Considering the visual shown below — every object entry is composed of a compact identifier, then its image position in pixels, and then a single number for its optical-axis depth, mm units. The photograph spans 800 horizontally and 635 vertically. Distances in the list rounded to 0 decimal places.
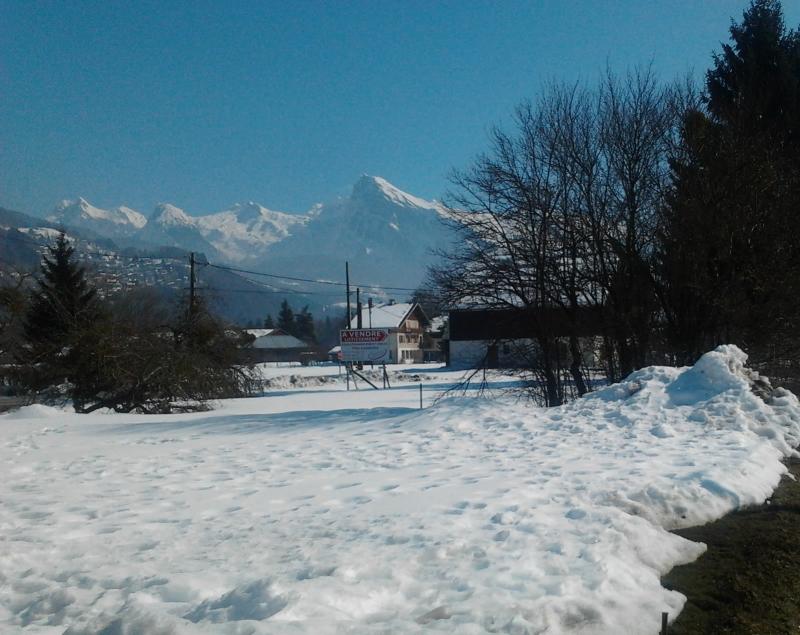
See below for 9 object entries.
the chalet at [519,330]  18297
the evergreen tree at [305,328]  134875
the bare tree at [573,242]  17578
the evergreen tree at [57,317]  24844
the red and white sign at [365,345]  35125
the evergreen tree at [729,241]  15234
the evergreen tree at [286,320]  133875
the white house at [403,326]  96000
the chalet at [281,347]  118688
